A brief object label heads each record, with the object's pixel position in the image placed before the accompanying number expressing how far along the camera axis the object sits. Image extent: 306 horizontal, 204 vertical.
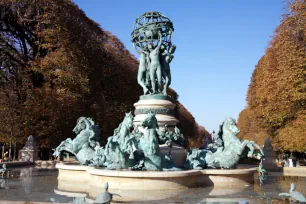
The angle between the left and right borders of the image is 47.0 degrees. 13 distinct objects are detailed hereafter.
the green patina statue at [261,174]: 15.11
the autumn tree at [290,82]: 22.03
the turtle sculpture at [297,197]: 7.86
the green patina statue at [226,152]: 12.90
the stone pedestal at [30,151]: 23.58
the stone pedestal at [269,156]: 22.17
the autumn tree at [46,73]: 25.47
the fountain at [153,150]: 10.88
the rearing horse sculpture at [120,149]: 11.96
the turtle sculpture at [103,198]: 7.24
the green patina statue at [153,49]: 16.48
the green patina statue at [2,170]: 14.47
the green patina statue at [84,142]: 14.49
